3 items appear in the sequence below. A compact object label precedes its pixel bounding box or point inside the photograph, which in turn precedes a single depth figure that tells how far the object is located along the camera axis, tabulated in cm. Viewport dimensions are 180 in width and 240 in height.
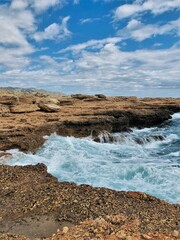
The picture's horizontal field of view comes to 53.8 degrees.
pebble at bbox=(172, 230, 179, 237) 403
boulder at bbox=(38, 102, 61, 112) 1701
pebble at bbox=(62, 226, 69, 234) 442
